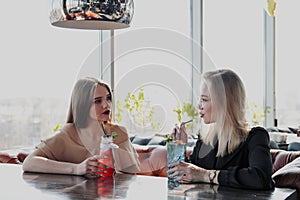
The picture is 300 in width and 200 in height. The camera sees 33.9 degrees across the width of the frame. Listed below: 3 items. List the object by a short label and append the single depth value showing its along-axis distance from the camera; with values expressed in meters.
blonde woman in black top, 2.04
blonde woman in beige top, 2.50
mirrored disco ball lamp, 1.85
